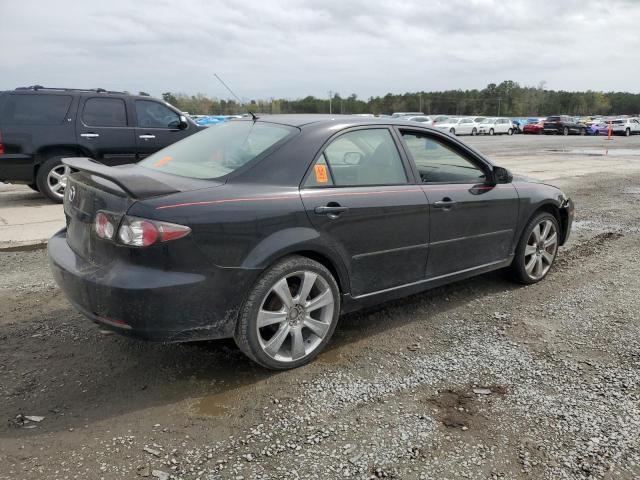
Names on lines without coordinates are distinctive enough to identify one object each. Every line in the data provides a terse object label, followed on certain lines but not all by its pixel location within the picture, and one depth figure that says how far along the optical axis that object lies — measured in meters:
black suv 8.30
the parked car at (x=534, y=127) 45.38
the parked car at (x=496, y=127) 42.10
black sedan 2.79
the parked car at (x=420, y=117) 28.43
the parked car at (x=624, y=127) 43.53
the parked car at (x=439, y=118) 39.05
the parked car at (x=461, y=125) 38.69
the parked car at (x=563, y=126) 43.66
